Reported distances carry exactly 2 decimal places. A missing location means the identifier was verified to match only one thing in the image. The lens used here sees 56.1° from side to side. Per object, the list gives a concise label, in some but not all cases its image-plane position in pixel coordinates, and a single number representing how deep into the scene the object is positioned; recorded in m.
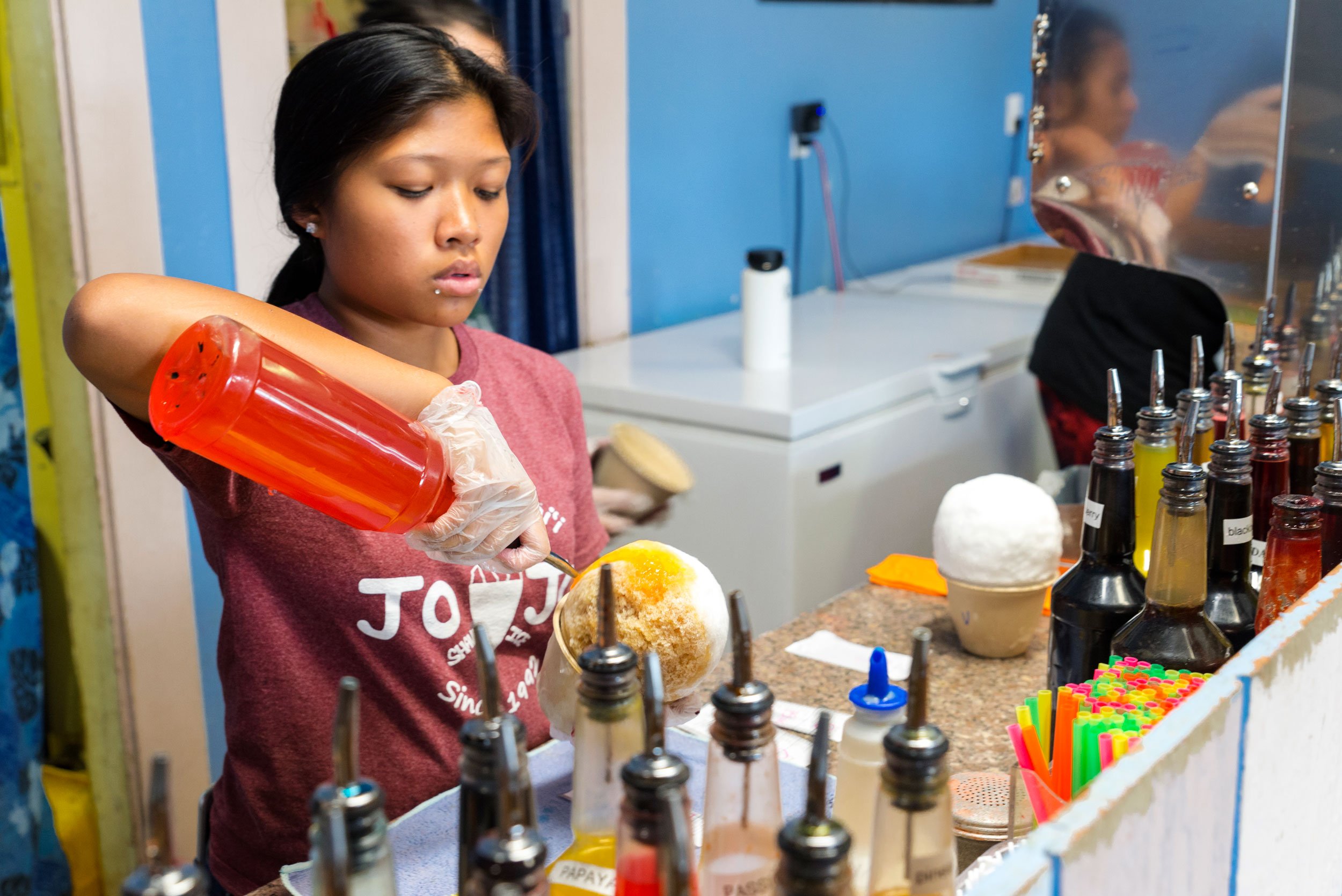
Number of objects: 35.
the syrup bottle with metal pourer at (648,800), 0.55
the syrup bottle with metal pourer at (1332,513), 0.99
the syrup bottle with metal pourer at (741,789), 0.61
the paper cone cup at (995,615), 1.37
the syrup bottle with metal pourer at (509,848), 0.52
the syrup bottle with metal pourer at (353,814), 0.50
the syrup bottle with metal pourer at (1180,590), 0.91
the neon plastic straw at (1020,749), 0.88
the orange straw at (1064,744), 0.82
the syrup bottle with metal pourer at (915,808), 0.58
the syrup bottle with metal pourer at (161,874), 0.47
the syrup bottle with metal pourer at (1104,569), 1.02
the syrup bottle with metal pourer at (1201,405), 1.19
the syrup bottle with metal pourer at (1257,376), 1.35
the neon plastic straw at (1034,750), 0.87
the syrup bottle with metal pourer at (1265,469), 1.09
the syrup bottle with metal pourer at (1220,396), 1.32
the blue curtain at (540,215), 2.62
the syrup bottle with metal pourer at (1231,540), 1.00
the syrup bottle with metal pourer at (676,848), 0.50
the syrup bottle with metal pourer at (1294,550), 0.97
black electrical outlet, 3.50
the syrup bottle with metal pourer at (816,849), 0.52
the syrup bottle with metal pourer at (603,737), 0.66
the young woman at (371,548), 1.21
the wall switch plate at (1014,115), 4.57
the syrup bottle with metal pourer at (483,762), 0.57
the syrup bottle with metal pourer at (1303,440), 1.16
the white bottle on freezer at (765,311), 2.68
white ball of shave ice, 1.36
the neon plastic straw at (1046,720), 0.87
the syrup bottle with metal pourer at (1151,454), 1.14
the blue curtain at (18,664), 1.96
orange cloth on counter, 1.63
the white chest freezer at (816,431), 2.47
